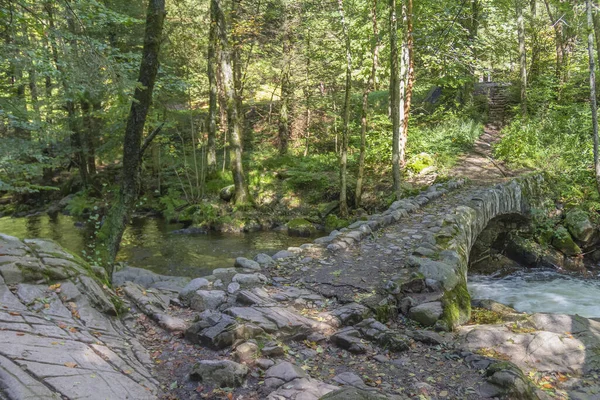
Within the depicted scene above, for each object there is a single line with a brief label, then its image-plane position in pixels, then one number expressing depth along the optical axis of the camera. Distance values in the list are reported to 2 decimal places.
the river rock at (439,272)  5.49
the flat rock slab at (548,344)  4.24
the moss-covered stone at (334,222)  13.19
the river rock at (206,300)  4.98
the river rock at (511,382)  3.43
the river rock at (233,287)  5.26
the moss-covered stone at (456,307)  5.08
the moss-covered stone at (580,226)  11.67
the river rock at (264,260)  6.65
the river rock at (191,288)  5.27
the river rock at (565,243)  11.55
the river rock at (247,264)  6.39
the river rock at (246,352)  3.62
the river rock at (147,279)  6.32
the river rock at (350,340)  4.14
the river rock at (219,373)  3.27
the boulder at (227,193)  15.45
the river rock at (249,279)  5.62
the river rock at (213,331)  3.88
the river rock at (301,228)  13.29
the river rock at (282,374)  3.31
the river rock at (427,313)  4.95
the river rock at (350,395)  2.75
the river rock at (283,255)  6.97
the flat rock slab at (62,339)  2.59
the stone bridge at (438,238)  5.30
